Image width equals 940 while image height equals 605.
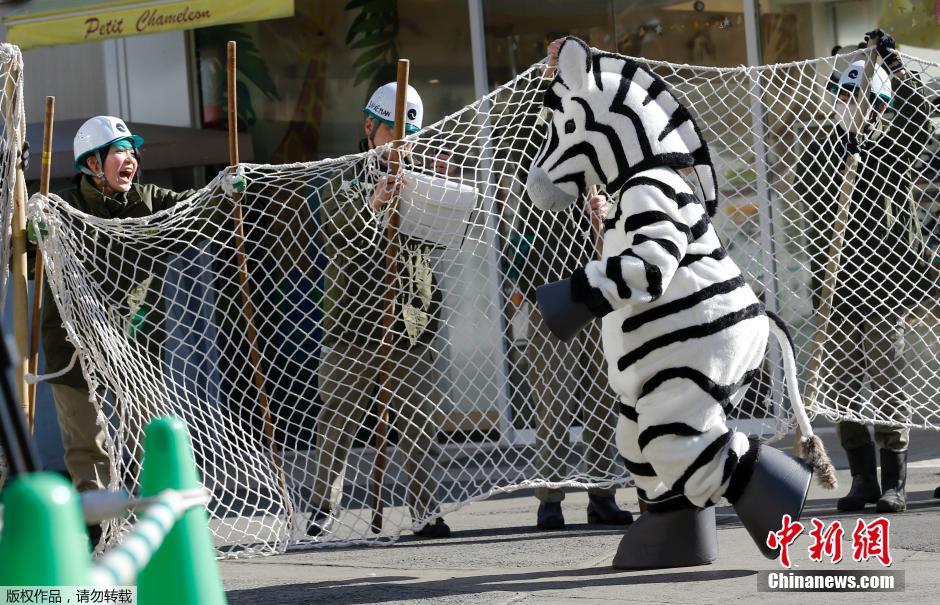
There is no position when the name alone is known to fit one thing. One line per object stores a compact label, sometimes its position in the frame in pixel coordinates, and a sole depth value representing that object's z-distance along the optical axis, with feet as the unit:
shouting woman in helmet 35.86
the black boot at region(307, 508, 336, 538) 36.76
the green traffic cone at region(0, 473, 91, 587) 11.54
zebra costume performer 26.89
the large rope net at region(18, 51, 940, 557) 35.12
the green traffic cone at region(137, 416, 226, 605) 16.24
